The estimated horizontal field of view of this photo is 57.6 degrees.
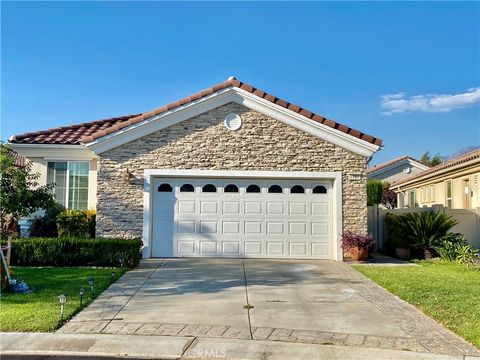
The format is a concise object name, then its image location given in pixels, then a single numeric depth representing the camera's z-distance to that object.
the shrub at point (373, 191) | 25.69
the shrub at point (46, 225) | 13.84
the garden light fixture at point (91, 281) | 8.04
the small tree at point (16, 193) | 10.54
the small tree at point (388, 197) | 33.22
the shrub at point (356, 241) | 13.14
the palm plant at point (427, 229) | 14.40
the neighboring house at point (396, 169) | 35.56
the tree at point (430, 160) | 51.31
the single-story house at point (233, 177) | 13.51
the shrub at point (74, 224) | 13.57
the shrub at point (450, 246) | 13.75
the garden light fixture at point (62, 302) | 6.49
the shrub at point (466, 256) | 13.00
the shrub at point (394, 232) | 15.02
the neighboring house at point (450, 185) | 17.55
